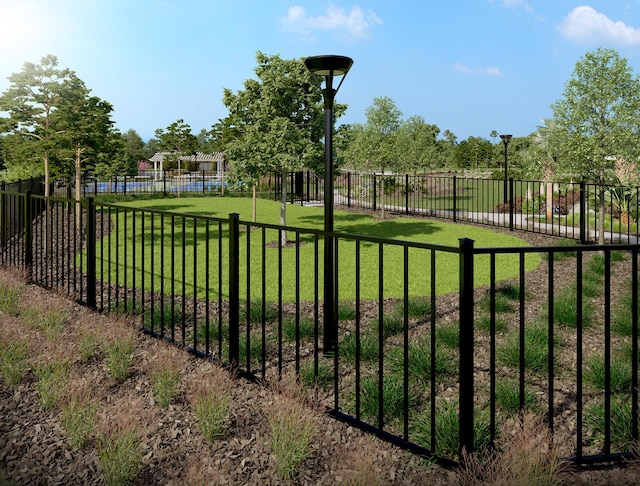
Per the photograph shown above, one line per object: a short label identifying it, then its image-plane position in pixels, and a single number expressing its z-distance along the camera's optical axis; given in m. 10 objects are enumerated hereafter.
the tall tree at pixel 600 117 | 13.08
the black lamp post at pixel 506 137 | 25.87
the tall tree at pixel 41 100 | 17.73
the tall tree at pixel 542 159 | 14.13
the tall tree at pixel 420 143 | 51.80
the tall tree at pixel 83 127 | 17.94
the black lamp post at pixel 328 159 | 5.82
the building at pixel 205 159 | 77.38
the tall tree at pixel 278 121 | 14.27
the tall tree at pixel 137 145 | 98.41
